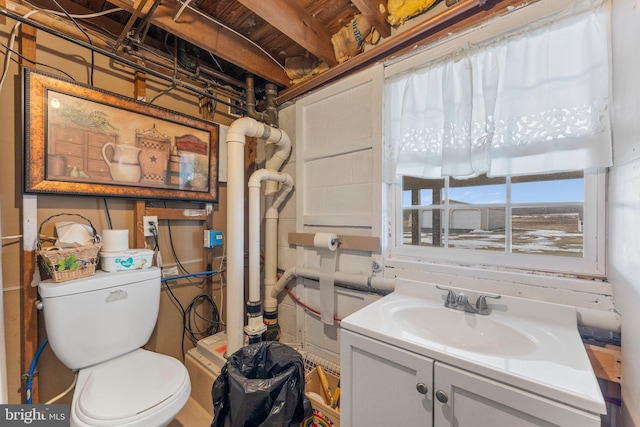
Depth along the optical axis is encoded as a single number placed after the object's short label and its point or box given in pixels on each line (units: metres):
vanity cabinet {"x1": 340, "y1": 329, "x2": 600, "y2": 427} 0.64
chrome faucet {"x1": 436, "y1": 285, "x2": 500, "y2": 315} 1.08
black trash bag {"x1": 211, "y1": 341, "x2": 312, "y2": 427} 1.00
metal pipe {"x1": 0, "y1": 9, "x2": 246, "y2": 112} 1.15
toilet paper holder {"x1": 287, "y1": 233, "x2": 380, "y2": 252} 1.48
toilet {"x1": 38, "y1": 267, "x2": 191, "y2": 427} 1.00
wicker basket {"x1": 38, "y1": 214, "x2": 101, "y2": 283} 1.17
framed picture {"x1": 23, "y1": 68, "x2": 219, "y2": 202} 1.23
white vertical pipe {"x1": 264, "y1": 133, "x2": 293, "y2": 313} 1.95
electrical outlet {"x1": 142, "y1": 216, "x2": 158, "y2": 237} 1.59
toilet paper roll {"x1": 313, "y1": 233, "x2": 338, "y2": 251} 1.58
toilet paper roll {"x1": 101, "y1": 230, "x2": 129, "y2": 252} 1.38
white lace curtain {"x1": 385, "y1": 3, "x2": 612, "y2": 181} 0.93
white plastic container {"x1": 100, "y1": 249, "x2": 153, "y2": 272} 1.35
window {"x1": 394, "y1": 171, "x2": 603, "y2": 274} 1.02
